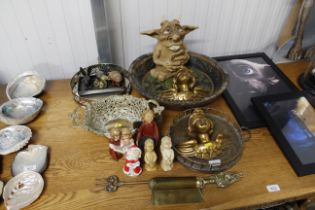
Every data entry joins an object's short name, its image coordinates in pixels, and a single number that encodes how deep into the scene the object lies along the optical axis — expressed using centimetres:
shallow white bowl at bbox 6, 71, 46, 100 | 99
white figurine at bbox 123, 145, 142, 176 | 72
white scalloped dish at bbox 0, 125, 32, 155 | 80
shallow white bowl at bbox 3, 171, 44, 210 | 69
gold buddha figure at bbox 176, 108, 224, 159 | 81
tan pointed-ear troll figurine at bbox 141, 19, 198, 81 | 91
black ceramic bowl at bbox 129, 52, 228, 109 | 90
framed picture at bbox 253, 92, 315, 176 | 80
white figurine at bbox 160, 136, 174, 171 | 73
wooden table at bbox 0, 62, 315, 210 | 71
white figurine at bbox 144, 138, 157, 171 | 72
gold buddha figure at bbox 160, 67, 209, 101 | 95
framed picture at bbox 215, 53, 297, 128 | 95
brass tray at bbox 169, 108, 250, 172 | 77
